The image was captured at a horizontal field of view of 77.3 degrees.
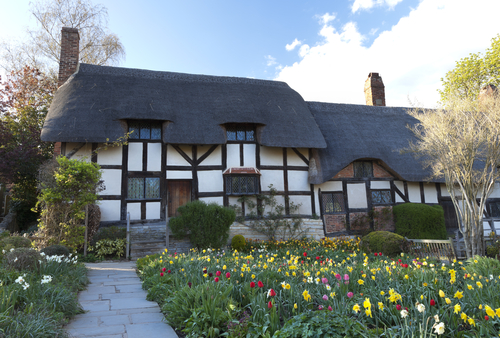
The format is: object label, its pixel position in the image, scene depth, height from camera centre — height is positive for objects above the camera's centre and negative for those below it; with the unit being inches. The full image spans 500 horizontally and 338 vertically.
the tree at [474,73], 806.5 +343.8
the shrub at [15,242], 252.6 -20.2
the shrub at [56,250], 229.9 -25.4
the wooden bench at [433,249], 292.5 -44.9
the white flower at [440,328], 68.6 -27.4
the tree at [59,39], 696.4 +402.6
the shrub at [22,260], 177.5 -24.5
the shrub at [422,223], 470.2 -28.6
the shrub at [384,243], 322.0 -39.2
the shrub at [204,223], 344.8 -13.7
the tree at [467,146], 338.3 +64.3
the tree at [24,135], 452.8 +126.0
